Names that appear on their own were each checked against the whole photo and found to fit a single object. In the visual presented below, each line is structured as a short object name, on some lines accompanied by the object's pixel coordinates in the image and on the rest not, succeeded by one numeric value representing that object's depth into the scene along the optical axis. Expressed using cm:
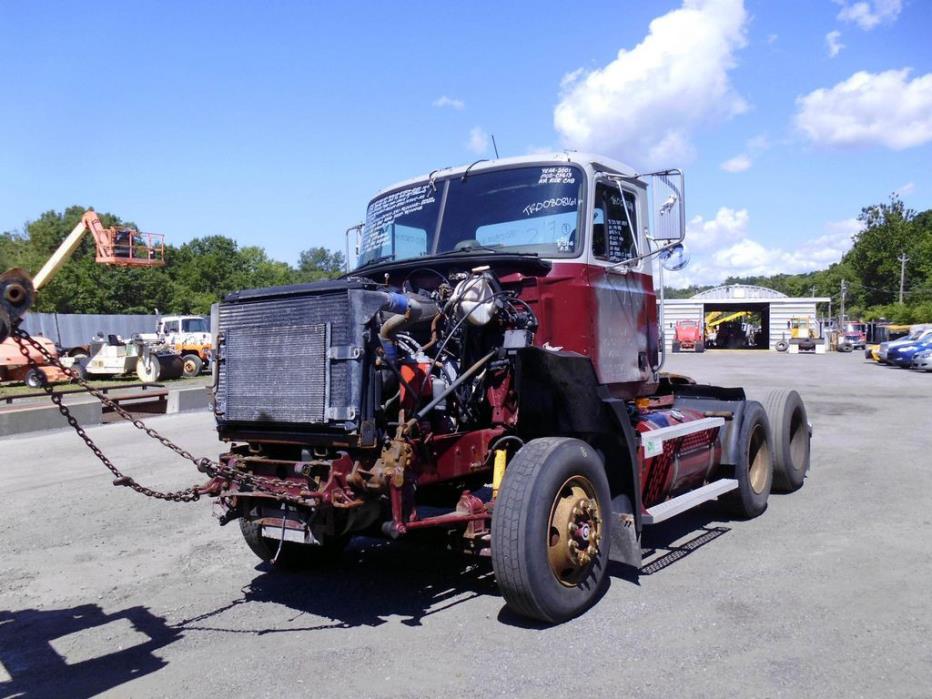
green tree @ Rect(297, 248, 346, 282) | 13425
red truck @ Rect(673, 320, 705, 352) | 5503
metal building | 5894
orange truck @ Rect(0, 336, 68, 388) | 2267
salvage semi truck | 448
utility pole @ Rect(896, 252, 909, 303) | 8306
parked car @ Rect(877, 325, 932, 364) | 3259
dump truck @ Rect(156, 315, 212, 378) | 2983
